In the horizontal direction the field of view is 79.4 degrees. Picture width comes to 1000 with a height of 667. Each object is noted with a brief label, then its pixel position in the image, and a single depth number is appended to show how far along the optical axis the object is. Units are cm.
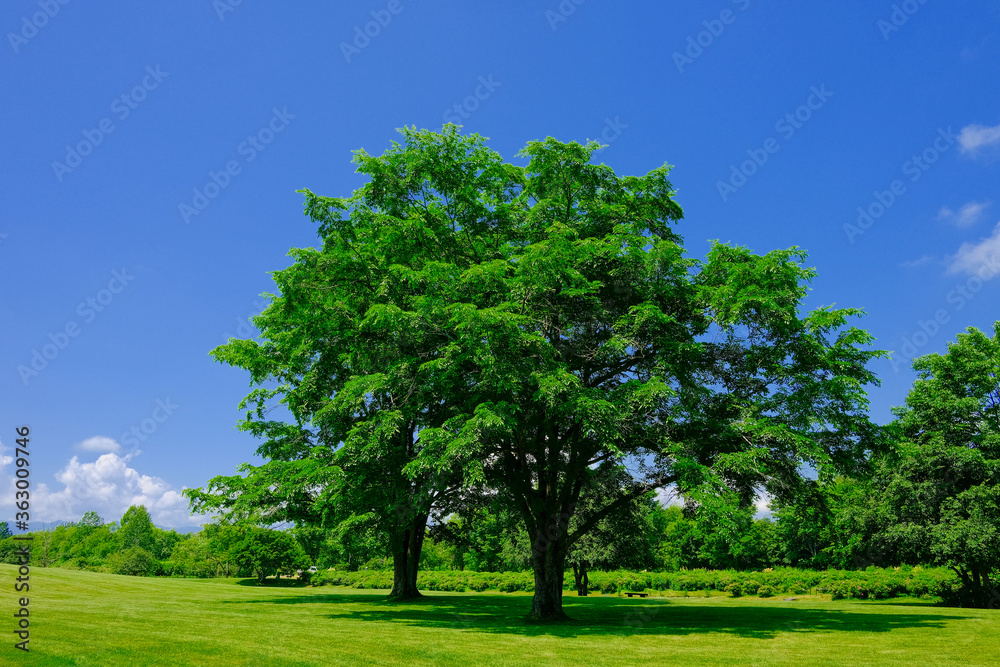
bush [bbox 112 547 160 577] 6781
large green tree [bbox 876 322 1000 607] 2938
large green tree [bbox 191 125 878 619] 1658
